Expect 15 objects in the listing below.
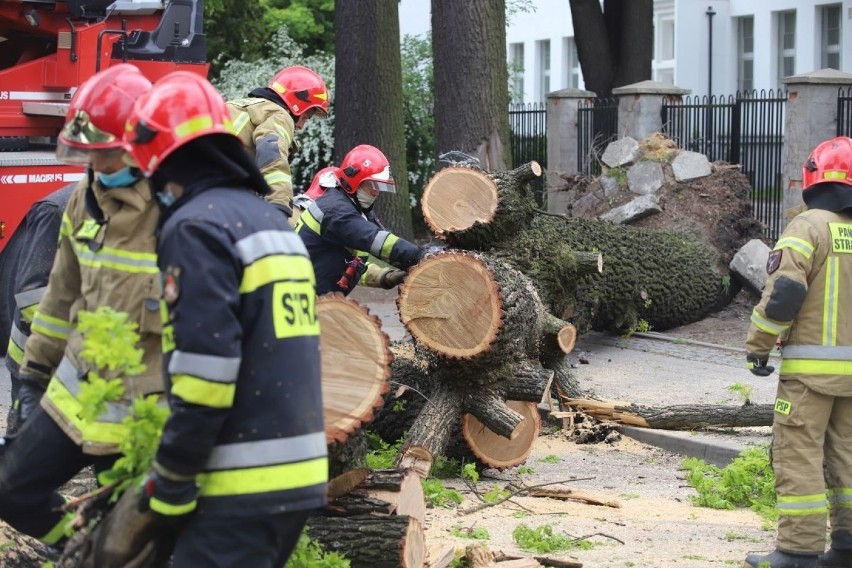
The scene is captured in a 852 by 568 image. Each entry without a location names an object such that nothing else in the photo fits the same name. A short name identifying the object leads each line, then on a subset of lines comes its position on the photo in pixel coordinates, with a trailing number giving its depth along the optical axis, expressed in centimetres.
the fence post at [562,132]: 3514
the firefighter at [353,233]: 1402
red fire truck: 1960
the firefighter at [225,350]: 607
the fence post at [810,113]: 2600
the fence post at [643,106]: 3136
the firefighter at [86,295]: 775
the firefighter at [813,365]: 1055
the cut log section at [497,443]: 1407
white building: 5591
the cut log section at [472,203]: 1685
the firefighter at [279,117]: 1328
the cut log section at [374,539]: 956
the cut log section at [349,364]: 955
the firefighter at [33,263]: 969
